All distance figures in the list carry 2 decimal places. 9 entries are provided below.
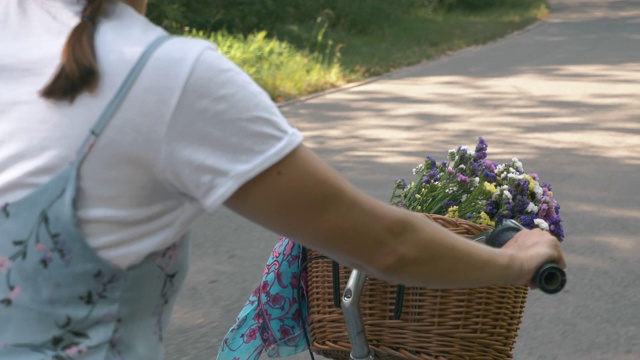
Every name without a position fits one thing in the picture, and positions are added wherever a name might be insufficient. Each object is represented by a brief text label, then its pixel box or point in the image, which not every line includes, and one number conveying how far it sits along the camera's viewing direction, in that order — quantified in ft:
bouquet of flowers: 7.99
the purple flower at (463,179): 8.28
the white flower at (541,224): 7.78
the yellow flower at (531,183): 8.10
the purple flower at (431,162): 8.77
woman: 4.67
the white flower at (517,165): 8.50
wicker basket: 7.14
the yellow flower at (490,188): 7.98
